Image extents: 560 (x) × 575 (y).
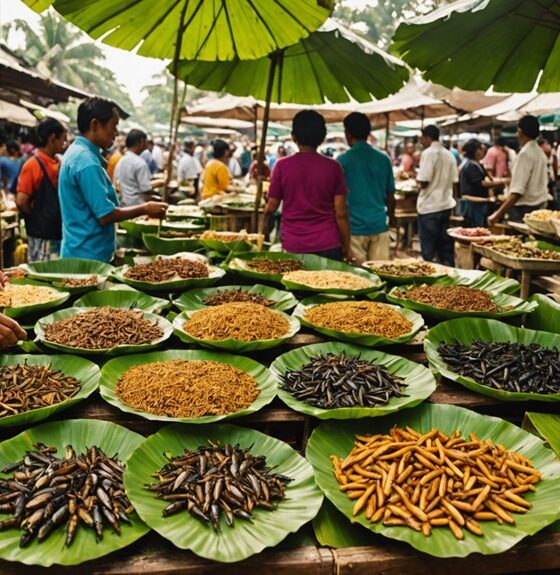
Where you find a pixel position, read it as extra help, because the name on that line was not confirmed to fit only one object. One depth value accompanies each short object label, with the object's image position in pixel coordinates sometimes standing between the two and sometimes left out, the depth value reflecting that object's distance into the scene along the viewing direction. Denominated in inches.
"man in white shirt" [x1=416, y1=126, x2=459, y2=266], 286.7
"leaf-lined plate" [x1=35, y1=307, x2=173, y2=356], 86.6
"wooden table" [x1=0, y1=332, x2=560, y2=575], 50.2
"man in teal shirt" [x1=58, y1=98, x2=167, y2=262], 138.3
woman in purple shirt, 160.9
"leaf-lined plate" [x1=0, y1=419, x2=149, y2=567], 48.9
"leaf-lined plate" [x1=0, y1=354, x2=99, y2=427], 70.8
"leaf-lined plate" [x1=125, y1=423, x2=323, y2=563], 51.3
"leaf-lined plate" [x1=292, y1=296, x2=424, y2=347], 93.1
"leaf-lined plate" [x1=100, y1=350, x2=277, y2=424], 68.8
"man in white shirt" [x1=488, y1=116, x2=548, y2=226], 245.9
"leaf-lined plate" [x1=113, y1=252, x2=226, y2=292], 120.7
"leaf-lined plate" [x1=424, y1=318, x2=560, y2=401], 96.4
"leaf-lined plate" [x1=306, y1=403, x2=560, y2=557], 53.1
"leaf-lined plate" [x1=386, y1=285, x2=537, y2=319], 107.4
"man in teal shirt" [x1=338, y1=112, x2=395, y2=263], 198.8
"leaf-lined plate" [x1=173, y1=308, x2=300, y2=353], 88.6
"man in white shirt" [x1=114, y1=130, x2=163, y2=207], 274.4
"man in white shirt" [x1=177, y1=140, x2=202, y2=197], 466.6
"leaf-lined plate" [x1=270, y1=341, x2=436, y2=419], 69.9
